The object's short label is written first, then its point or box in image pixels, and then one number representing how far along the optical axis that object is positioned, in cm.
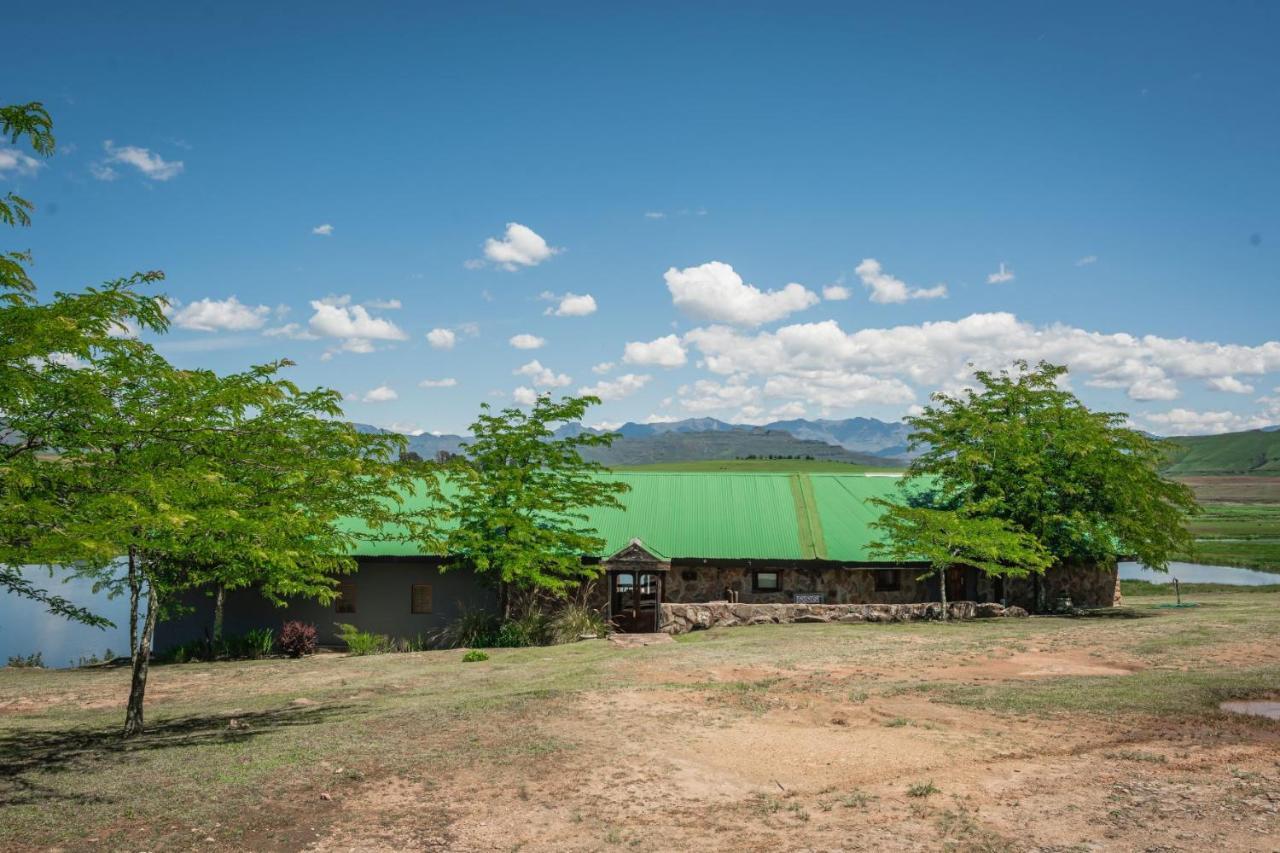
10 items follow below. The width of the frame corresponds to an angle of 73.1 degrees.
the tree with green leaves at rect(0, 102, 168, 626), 1038
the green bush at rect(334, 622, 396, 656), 2892
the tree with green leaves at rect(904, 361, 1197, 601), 3189
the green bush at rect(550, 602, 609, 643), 2894
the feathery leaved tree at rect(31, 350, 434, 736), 1140
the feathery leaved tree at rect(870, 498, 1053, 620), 3000
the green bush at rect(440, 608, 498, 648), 2944
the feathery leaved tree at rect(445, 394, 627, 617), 2872
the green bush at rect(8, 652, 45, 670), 2986
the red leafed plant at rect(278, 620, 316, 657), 2850
